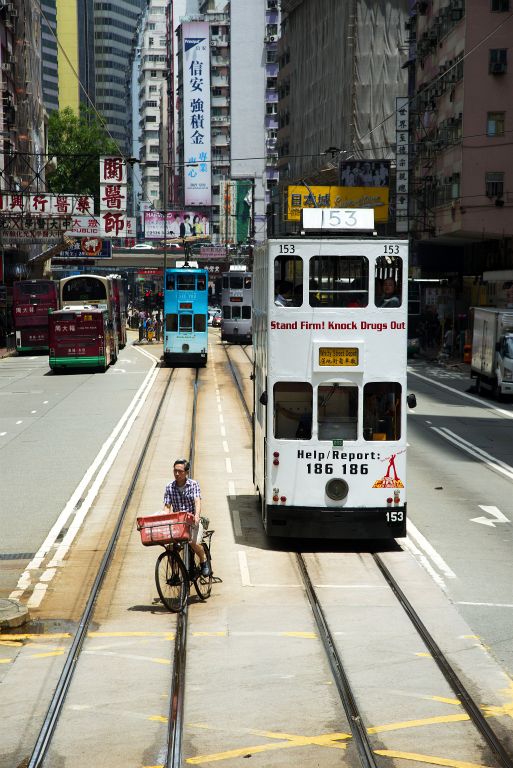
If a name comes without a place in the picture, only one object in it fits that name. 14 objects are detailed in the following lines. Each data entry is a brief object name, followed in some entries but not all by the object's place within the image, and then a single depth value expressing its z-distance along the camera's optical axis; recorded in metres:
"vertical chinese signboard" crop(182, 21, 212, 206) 158.75
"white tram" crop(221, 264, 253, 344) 76.44
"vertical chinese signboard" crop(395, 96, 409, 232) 73.81
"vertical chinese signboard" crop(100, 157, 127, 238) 48.25
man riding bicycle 15.38
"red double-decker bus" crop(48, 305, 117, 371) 53.25
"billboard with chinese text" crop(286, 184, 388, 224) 87.68
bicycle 14.54
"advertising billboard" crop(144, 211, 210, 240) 127.25
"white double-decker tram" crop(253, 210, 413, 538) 17.81
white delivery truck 43.66
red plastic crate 14.50
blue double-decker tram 57.66
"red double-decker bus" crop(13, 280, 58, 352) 67.50
